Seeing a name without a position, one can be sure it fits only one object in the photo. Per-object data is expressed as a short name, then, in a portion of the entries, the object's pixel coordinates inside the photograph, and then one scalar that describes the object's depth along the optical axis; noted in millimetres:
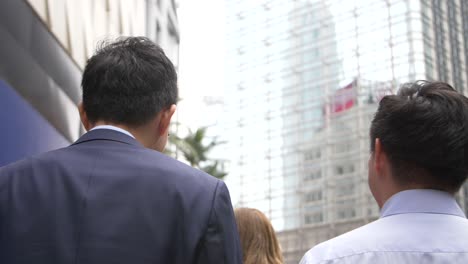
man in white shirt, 1722
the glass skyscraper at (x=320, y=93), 46938
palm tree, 28594
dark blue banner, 5602
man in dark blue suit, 1654
